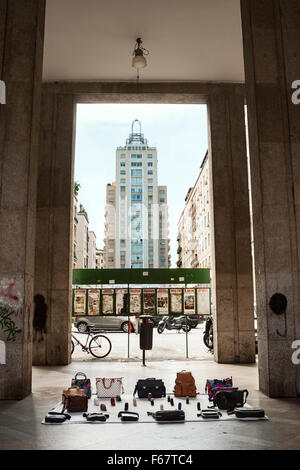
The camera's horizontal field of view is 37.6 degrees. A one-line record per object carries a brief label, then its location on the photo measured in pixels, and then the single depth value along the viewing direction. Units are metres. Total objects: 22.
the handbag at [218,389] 7.36
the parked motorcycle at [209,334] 15.16
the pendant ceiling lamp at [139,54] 11.47
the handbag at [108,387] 7.75
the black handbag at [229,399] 6.91
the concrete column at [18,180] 7.99
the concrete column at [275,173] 8.07
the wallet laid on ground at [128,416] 6.18
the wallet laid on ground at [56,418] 6.14
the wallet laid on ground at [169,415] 6.15
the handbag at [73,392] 7.04
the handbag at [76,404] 6.80
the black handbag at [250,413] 6.36
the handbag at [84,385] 7.70
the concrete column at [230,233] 13.08
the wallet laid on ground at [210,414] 6.39
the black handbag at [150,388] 7.76
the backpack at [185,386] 7.86
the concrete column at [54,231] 12.82
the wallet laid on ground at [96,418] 6.19
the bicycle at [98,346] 13.78
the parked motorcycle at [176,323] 26.80
